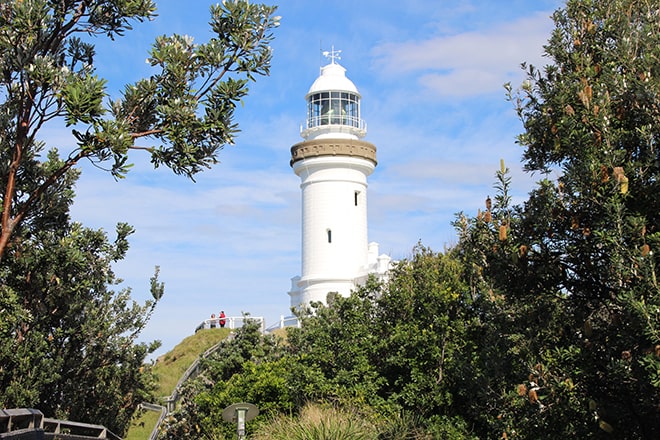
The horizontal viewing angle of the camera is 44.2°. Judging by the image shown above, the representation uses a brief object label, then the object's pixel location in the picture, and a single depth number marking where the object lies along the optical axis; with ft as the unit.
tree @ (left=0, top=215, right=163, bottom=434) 41.24
